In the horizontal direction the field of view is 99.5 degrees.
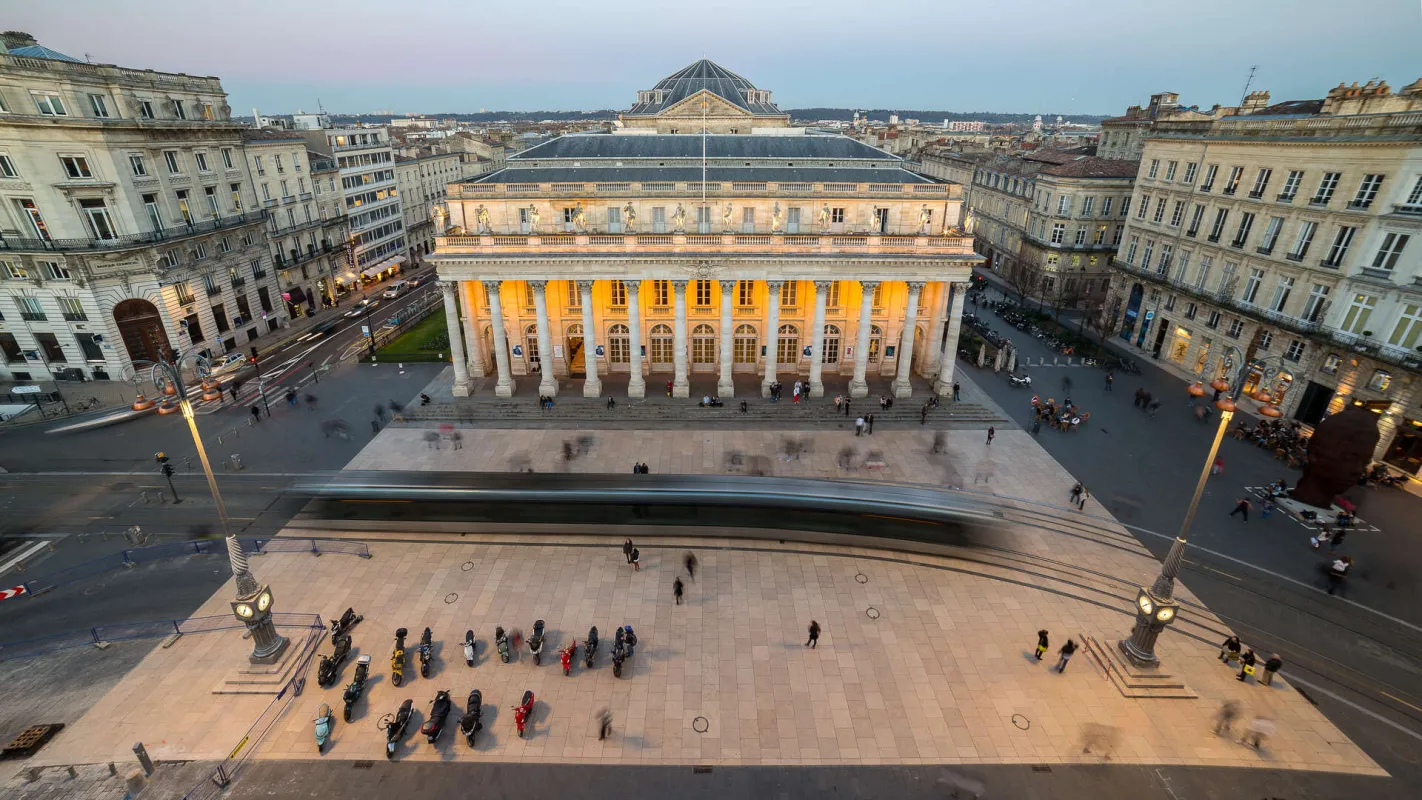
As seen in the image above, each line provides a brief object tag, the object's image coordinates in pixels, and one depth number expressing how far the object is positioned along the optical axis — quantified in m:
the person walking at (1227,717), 21.17
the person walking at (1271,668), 22.14
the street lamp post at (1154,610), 20.75
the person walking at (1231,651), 23.45
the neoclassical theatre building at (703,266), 41.75
